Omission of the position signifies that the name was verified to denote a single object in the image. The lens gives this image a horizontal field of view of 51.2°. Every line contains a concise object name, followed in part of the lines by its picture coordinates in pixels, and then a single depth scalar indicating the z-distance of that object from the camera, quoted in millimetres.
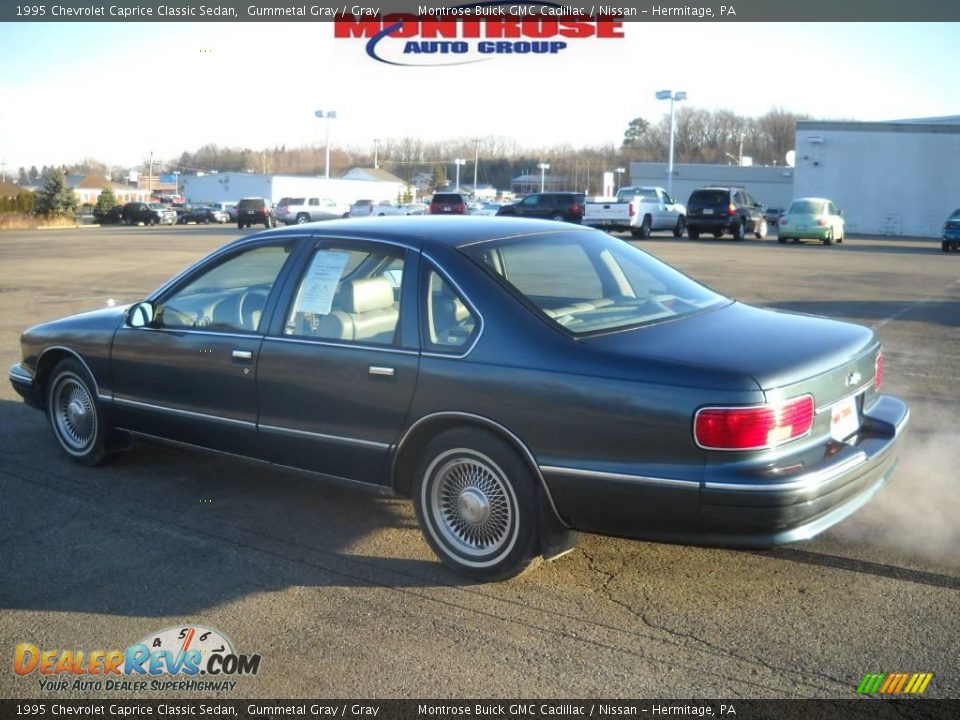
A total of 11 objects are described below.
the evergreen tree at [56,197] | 64500
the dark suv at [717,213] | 36438
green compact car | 34188
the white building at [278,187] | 81938
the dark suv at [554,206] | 38938
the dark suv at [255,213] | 47812
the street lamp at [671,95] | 61281
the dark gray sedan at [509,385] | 3934
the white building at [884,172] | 46688
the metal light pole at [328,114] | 74125
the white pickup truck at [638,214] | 35719
